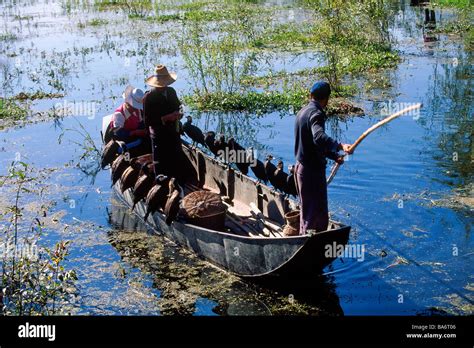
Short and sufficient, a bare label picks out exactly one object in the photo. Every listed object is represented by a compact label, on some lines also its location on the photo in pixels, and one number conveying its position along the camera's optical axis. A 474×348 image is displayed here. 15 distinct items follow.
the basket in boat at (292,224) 7.96
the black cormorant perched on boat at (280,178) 8.70
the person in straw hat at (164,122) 9.04
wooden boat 7.25
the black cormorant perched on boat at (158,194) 8.83
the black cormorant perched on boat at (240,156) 9.75
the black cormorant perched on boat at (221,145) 10.17
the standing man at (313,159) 6.92
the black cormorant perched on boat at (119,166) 10.08
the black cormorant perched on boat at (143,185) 9.24
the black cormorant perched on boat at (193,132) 10.71
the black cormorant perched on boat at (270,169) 8.85
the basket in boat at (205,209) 8.70
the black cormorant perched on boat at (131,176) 9.73
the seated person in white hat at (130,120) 10.32
